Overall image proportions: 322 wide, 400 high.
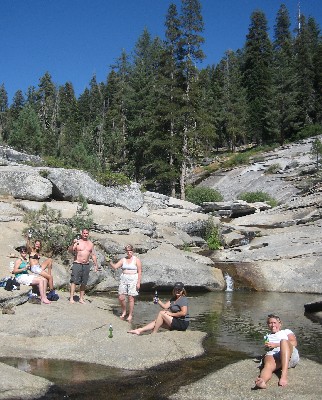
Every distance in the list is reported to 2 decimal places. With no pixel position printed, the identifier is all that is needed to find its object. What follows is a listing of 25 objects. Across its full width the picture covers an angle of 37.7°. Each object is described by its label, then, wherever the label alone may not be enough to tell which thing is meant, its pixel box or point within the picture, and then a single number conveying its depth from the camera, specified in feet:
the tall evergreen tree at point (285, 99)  206.59
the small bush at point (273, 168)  156.34
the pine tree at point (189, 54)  139.64
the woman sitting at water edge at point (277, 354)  24.23
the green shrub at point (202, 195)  132.87
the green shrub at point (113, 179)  86.48
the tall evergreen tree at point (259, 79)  224.94
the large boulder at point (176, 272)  53.72
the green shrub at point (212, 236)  75.82
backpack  36.68
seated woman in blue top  37.01
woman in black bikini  38.60
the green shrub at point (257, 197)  131.89
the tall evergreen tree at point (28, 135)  183.21
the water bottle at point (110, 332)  31.73
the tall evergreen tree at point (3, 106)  389.60
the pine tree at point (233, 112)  237.45
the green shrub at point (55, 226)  52.42
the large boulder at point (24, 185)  69.67
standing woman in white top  38.40
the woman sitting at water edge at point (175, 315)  32.86
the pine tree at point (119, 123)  187.62
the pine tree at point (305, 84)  218.18
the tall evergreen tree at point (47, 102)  302.21
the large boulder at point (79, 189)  73.00
